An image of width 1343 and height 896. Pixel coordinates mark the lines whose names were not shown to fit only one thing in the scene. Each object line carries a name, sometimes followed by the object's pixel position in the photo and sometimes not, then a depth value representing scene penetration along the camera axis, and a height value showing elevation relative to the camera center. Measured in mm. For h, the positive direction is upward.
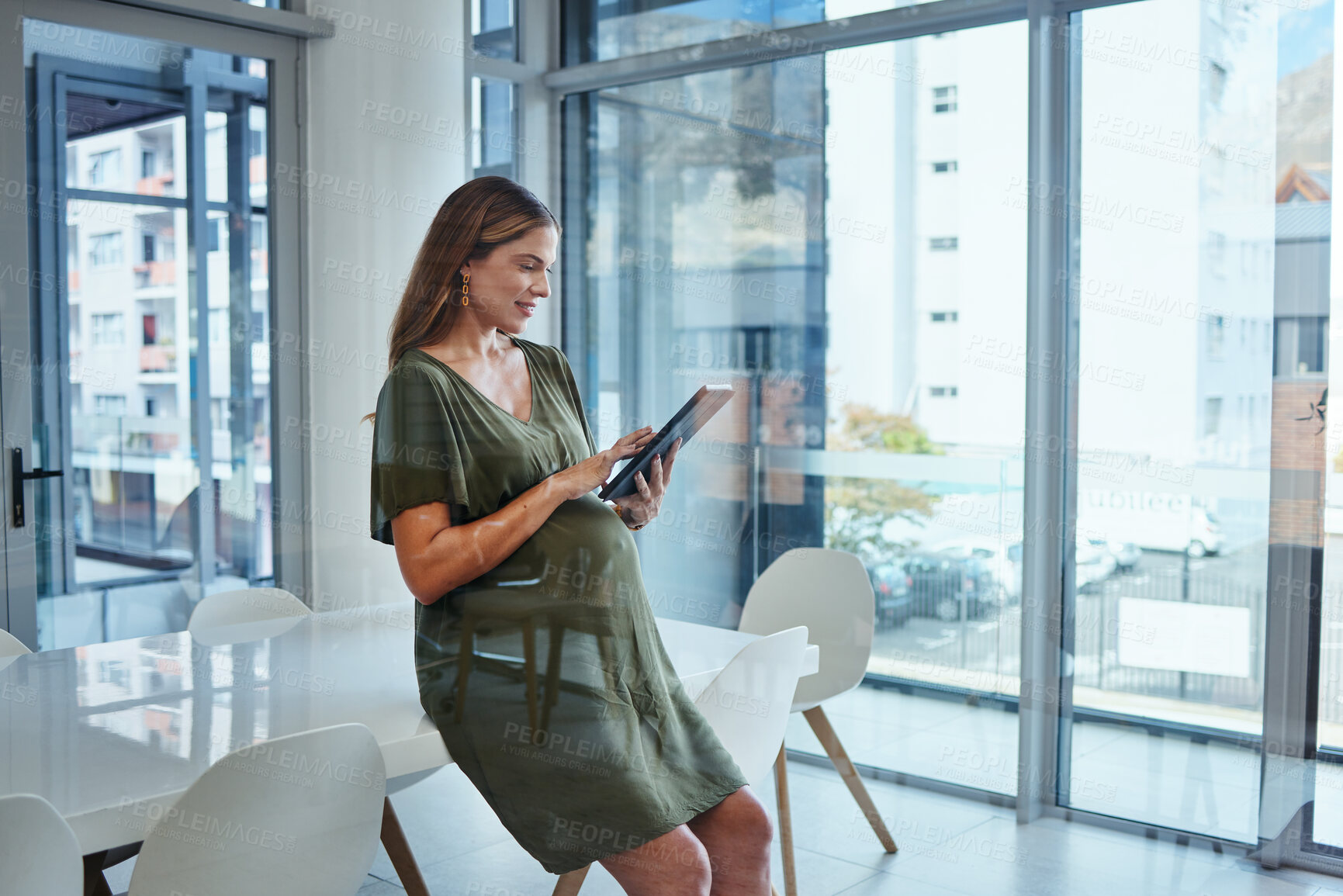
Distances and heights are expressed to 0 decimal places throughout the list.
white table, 1604 -524
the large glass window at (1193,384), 2795 +41
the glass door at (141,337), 3289 +189
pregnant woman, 1671 -328
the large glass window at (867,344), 3311 +175
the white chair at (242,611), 2641 -503
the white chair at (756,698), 2018 -535
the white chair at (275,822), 1432 -543
